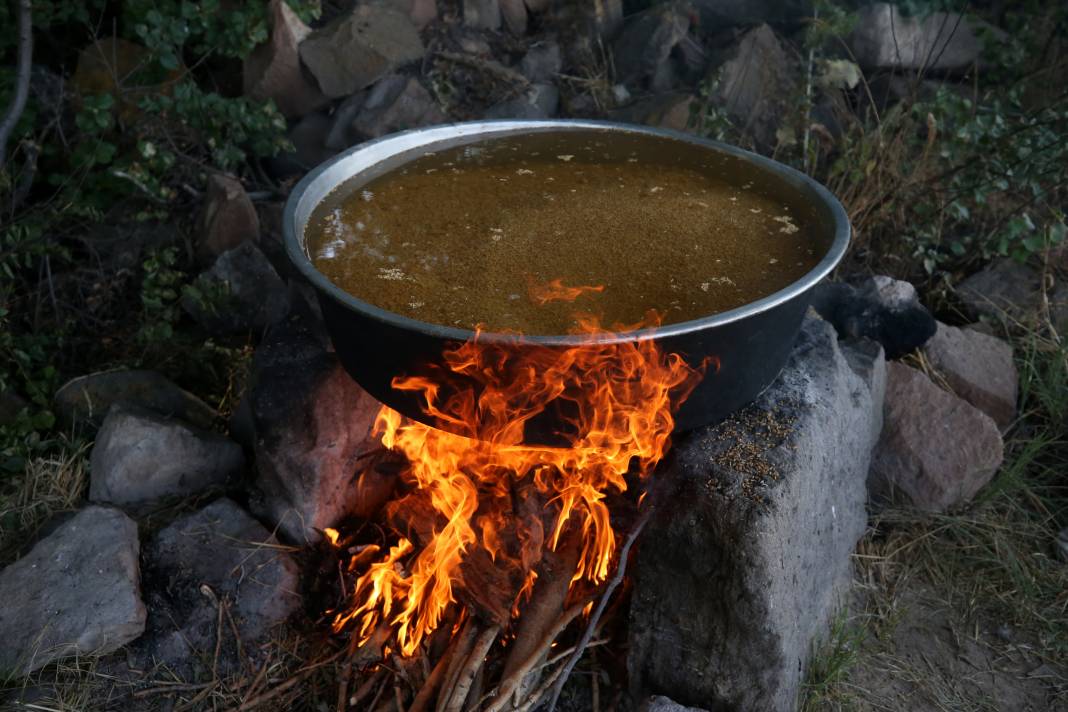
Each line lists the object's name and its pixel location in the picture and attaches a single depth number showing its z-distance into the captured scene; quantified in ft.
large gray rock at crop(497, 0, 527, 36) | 14.26
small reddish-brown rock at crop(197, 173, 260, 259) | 11.49
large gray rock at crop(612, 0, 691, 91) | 13.94
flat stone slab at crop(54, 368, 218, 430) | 9.78
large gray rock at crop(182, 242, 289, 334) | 10.86
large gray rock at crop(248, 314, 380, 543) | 8.36
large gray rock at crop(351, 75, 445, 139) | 12.50
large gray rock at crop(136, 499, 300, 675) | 7.71
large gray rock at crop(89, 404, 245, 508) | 8.79
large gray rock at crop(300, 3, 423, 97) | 12.61
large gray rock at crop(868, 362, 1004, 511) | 9.70
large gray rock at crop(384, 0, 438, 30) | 13.29
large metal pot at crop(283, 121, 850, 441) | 6.06
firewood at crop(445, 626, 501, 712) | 7.11
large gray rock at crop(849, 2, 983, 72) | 13.87
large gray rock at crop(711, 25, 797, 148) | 13.57
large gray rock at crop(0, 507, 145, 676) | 7.32
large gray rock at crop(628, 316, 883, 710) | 6.93
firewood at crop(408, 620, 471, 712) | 7.27
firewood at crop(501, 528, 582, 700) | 7.45
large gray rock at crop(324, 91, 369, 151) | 12.78
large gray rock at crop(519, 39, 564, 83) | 13.97
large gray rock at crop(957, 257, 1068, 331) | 11.46
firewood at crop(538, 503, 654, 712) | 7.19
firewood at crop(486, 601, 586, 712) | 7.08
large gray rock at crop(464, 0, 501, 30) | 13.91
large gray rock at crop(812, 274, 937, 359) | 10.37
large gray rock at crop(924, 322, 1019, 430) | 10.57
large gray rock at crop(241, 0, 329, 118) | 12.37
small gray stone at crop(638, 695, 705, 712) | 6.95
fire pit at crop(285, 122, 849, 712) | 6.31
